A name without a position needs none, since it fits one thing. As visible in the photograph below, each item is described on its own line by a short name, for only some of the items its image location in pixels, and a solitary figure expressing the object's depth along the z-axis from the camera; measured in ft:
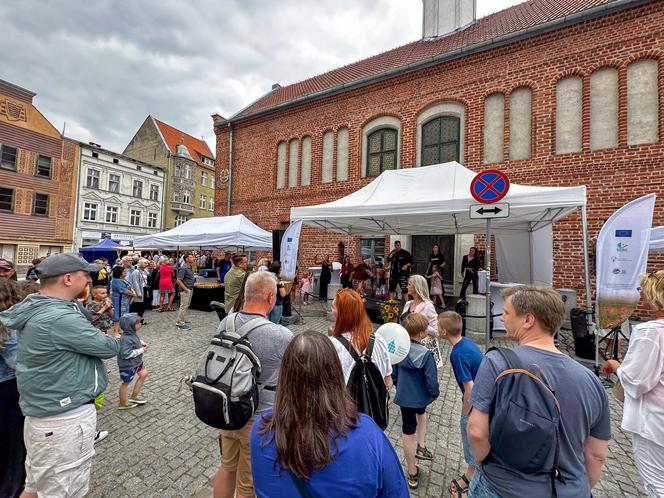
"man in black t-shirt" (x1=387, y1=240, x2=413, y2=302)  29.48
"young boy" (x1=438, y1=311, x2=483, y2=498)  7.90
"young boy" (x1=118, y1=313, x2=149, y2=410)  12.16
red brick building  27.25
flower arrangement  21.69
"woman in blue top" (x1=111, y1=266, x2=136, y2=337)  20.25
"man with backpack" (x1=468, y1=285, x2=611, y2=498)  4.31
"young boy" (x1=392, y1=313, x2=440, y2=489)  8.58
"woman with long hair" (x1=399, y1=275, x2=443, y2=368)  12.17
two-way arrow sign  15.26
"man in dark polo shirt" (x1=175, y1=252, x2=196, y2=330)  26.01
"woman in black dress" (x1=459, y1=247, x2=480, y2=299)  27.09
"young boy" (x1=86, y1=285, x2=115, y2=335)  12.26
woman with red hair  7.19
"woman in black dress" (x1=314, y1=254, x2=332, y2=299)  35.20
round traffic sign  14.96
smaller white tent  33.40
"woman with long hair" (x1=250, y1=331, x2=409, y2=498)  3.34
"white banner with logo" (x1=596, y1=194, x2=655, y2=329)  15.26
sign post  14.88
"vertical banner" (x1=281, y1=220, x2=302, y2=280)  24.75
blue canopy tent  77.60
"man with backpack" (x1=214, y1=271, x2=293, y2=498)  6.52
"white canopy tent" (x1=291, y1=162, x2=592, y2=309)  17.89
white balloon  7.77
